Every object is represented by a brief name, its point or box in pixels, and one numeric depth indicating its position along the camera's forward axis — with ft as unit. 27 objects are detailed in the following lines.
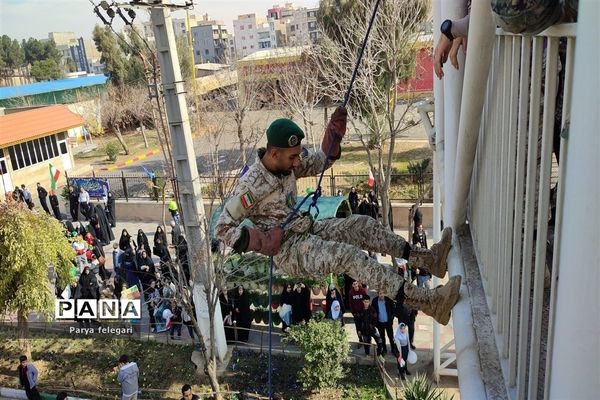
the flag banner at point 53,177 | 67.72
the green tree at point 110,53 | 132.42
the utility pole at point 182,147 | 27.78
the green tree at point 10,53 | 220.43
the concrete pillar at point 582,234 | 4.24
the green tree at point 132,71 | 122.13
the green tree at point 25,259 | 33.58
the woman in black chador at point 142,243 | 42.37
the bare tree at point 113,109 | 114.32
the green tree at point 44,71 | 199.72
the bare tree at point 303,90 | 61.36
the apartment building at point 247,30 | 316.81
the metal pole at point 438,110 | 12.28
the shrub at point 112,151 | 101.65
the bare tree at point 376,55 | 41.24
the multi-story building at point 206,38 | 325.42
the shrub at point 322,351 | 30.14
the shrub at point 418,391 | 25.52
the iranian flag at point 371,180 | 44.35
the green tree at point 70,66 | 265.75
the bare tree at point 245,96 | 66.90
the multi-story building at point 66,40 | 386.69
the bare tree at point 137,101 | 106.16
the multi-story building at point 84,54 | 405.02
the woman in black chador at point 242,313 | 35.14
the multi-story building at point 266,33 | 284.90
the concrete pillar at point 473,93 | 7.59
